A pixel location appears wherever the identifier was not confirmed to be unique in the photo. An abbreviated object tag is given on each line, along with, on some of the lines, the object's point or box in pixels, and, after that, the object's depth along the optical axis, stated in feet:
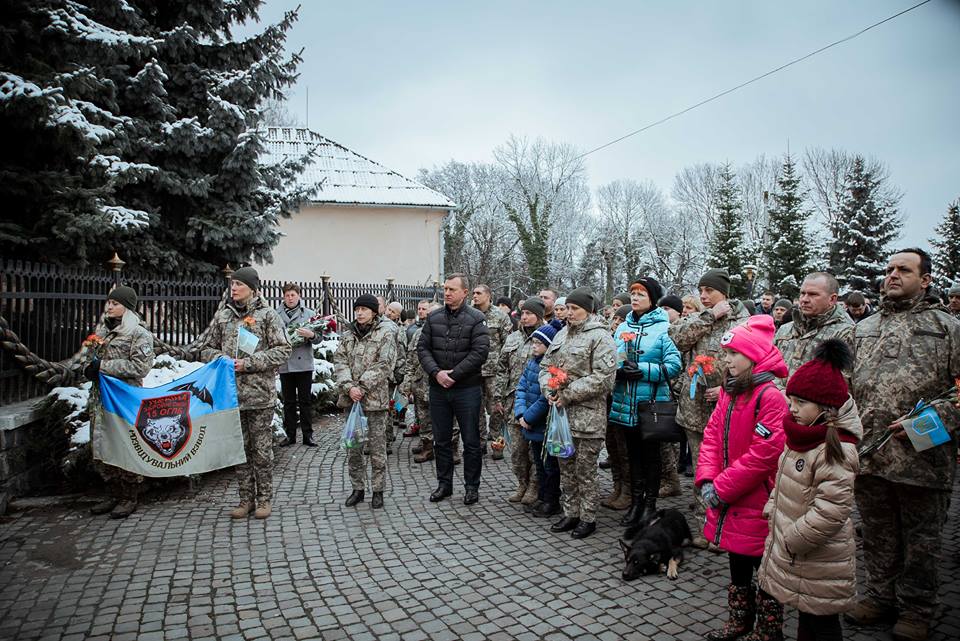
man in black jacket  20.48
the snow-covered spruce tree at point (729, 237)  103.40
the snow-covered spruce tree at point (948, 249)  84.94
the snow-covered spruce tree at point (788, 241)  88.43
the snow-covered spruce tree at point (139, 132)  25.38
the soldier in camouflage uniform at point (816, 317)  14.46
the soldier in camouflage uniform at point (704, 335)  17.40
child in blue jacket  19.12
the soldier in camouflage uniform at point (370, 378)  20.16
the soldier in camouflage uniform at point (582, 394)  17.28
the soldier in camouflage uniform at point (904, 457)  11.96
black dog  14.83
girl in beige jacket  9.34
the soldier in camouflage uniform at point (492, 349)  26.99
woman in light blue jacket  17.93
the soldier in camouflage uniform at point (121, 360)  19.98
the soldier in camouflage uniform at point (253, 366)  19.62
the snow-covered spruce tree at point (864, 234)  86.94
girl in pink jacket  11.19
